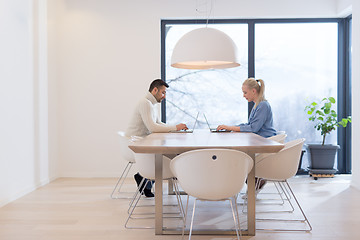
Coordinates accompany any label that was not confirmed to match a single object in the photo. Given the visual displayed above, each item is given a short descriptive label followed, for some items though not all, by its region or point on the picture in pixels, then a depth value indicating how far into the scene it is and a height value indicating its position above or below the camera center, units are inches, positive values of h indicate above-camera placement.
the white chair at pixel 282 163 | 135.3 -18.5
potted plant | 234.4 -23.3
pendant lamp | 148.6 +22.8
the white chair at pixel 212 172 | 106.6 -16.7
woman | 175.9 -2.9
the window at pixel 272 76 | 253.3 +19.9
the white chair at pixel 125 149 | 176.2 -17.3
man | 177.9 -3.9
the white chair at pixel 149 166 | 134.3 -18.8
